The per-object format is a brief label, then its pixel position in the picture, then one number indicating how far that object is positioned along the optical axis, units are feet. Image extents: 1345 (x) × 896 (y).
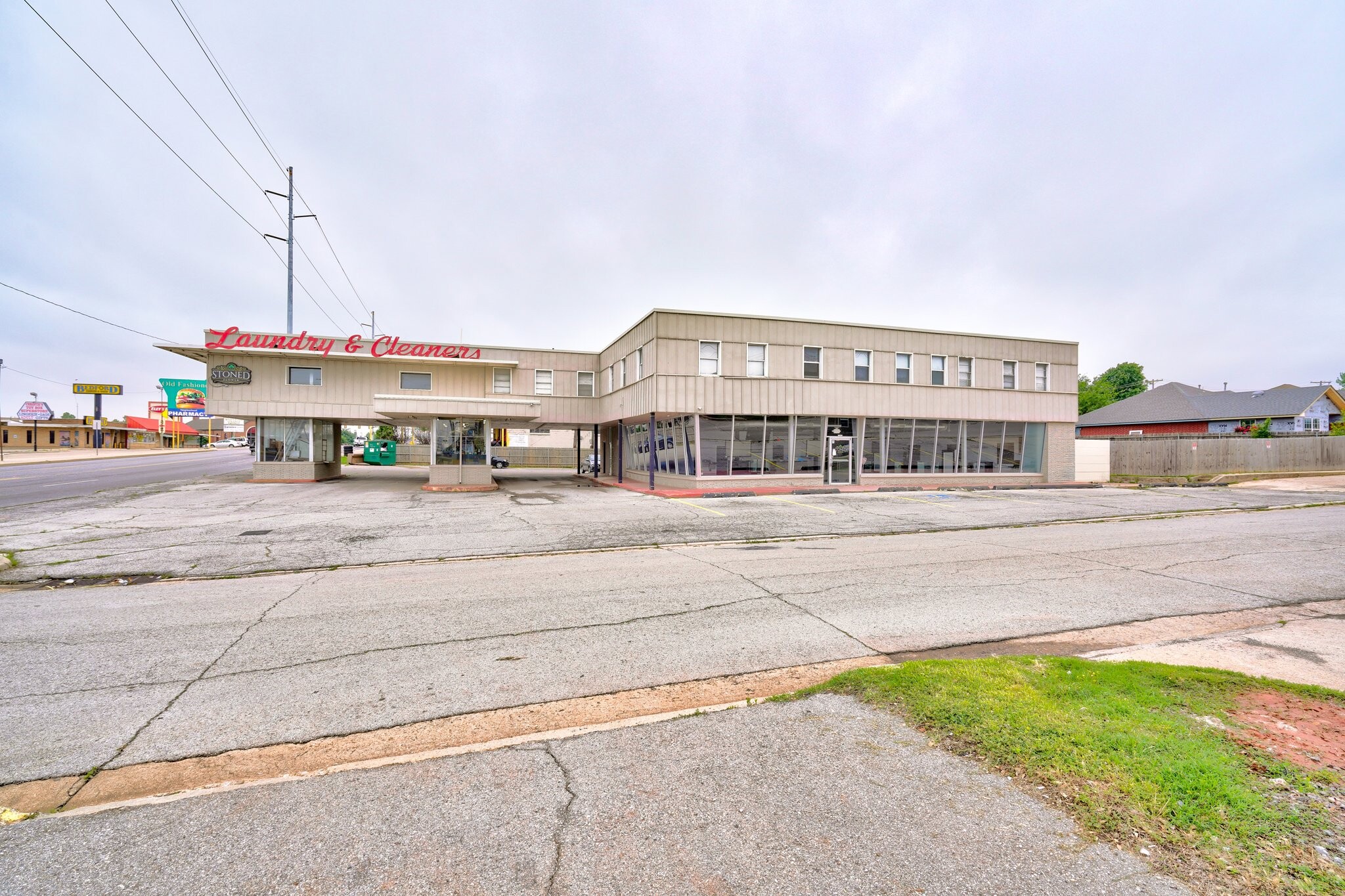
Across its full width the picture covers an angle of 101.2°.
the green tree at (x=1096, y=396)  246.88
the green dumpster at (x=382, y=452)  157.28
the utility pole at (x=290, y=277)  97.76
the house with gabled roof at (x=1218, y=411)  147.64
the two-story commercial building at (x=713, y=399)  74.02
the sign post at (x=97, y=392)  197.77
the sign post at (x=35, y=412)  219.61
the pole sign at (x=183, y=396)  228.22
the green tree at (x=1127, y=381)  254.47
